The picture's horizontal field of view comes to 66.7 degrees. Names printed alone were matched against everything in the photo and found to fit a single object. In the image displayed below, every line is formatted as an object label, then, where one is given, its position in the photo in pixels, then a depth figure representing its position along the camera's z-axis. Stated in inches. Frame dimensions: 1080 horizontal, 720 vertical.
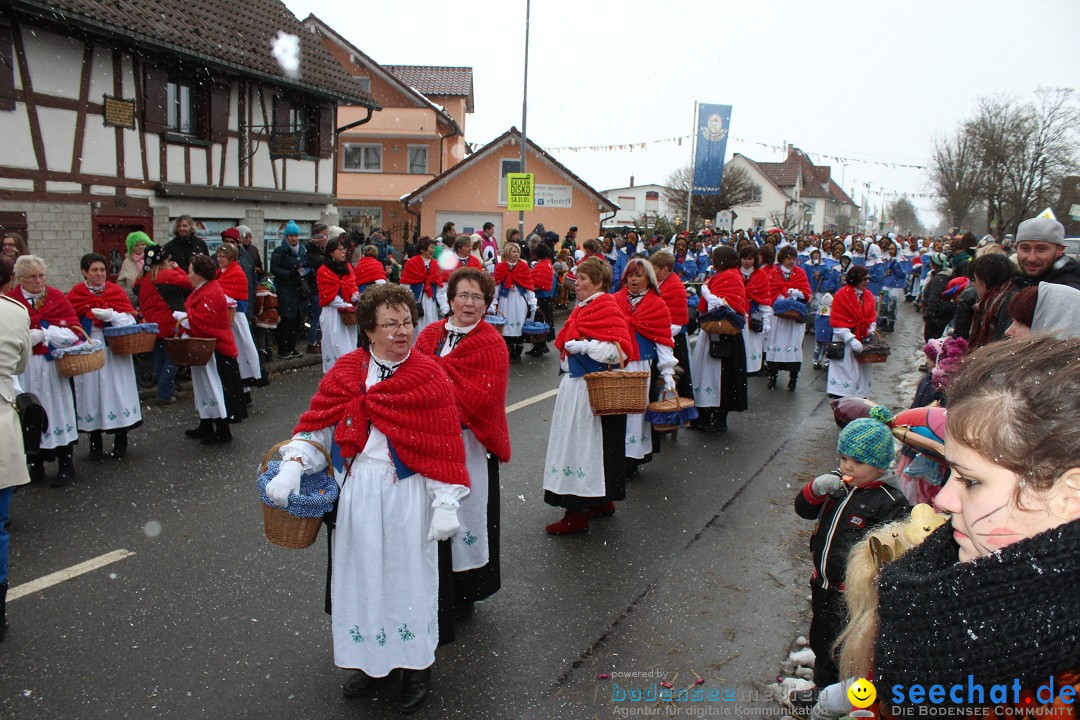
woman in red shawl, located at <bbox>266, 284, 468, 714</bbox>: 147.2
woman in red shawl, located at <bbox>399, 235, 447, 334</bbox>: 517.3
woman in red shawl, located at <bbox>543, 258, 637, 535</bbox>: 238.2
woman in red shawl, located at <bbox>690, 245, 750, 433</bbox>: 379.9
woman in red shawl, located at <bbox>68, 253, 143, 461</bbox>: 294.0
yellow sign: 820.6
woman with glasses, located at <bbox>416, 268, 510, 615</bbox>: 180.2
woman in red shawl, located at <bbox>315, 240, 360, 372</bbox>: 444.1
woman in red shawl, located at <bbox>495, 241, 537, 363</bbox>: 549.3
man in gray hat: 201.9
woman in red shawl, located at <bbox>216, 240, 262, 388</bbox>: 378.0
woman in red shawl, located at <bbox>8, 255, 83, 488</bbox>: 263.7
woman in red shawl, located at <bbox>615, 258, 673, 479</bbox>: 277.9
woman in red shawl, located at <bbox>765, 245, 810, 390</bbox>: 492.1
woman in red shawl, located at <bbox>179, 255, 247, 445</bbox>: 323.6
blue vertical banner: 1030.4
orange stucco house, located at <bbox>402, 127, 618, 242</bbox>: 1403.8
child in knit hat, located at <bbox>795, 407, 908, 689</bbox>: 143.9
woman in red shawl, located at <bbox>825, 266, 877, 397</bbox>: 385.1
